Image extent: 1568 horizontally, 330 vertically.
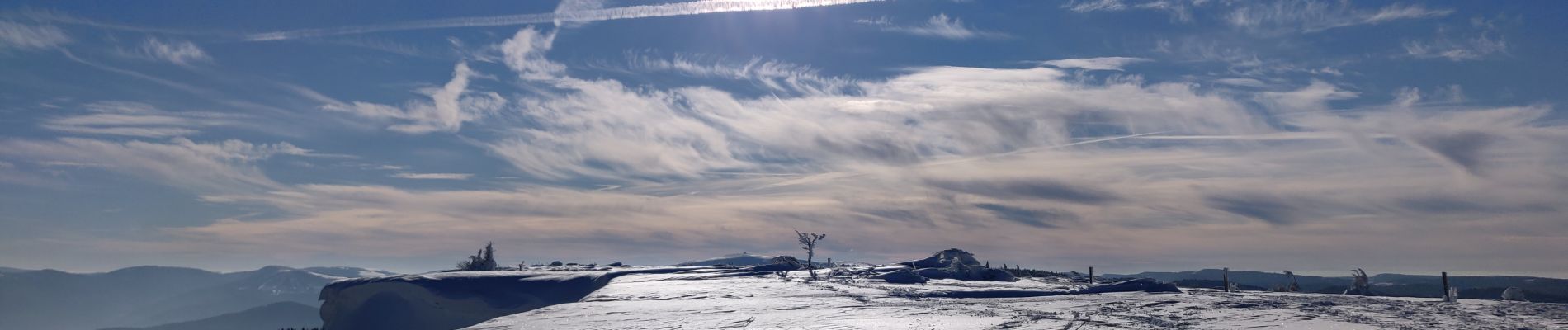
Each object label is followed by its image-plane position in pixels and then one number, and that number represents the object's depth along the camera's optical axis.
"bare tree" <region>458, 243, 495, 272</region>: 66.38
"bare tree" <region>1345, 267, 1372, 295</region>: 45.88
